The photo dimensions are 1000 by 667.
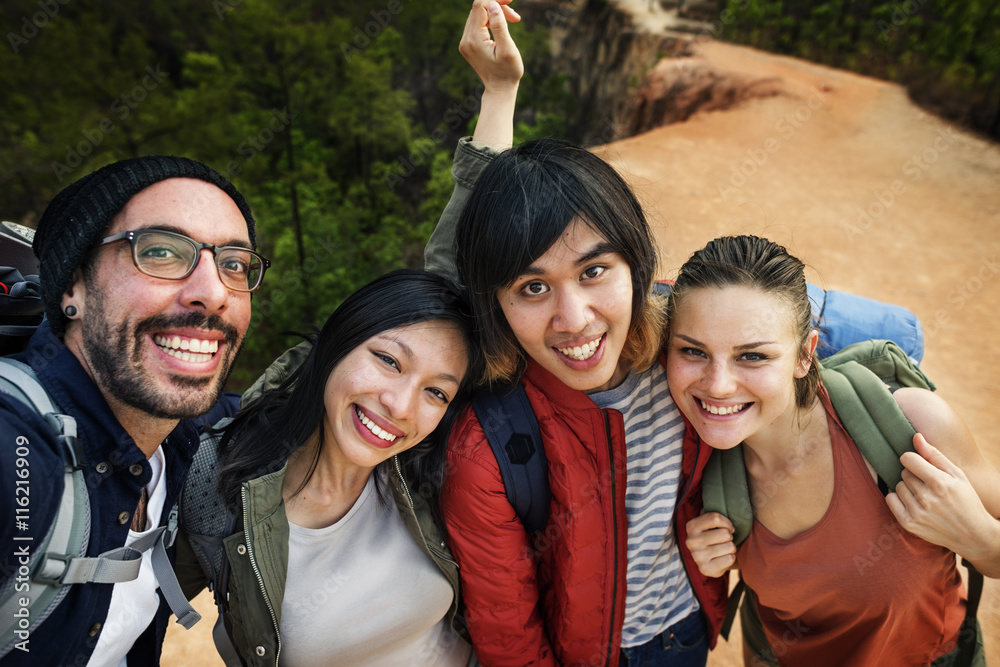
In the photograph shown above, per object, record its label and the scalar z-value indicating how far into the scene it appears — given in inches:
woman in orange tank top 19.9
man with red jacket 20.5
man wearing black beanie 16.7
